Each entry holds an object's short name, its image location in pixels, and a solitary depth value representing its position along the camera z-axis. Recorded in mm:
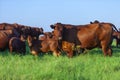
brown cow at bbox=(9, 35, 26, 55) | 15391
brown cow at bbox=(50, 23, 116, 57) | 16109
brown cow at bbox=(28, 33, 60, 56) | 15648
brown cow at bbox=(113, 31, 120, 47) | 21969
